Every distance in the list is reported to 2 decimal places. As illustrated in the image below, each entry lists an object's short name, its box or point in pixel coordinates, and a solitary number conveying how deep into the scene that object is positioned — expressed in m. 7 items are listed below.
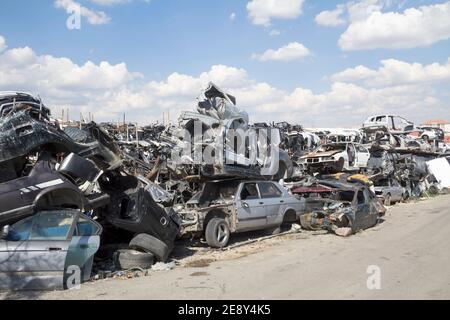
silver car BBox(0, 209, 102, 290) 6.80
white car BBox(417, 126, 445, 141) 33.62
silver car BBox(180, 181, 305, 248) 10.60
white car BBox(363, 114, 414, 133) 27.45
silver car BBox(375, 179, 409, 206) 20.64
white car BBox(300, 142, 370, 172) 21.31
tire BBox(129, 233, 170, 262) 8.65
